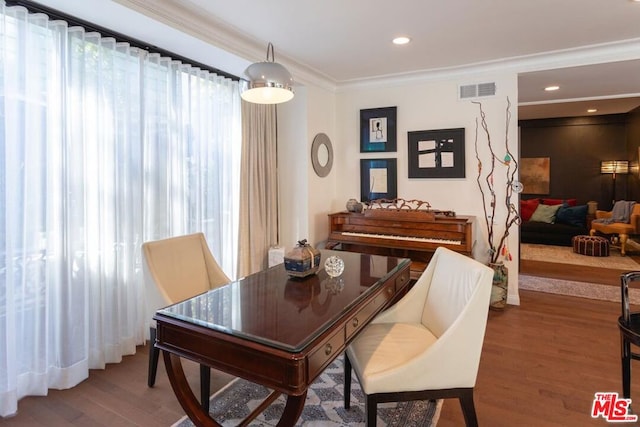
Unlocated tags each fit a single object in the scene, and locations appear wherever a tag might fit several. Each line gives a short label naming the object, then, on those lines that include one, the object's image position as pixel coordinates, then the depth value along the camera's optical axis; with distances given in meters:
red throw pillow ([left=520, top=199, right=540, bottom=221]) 7.54
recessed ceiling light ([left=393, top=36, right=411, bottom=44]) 3.13
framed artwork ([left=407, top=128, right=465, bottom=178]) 4.09
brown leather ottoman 6.11
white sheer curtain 2.12
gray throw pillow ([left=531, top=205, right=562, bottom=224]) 7.23
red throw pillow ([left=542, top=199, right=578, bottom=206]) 7.45
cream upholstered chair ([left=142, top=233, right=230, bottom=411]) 2.22
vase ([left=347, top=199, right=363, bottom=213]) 4.21
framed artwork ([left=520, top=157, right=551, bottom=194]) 7.86
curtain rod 2.18
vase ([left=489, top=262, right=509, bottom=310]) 3.71
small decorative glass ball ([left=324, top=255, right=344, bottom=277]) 2.04
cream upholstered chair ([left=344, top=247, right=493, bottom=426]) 1.54
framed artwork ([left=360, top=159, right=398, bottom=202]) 4.43
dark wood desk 1.23
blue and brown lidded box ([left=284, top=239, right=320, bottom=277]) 2.00
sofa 6.98
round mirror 4.27
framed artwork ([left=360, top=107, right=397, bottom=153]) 4.39
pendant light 1.96
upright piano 3.58
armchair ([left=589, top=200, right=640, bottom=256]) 6.16
